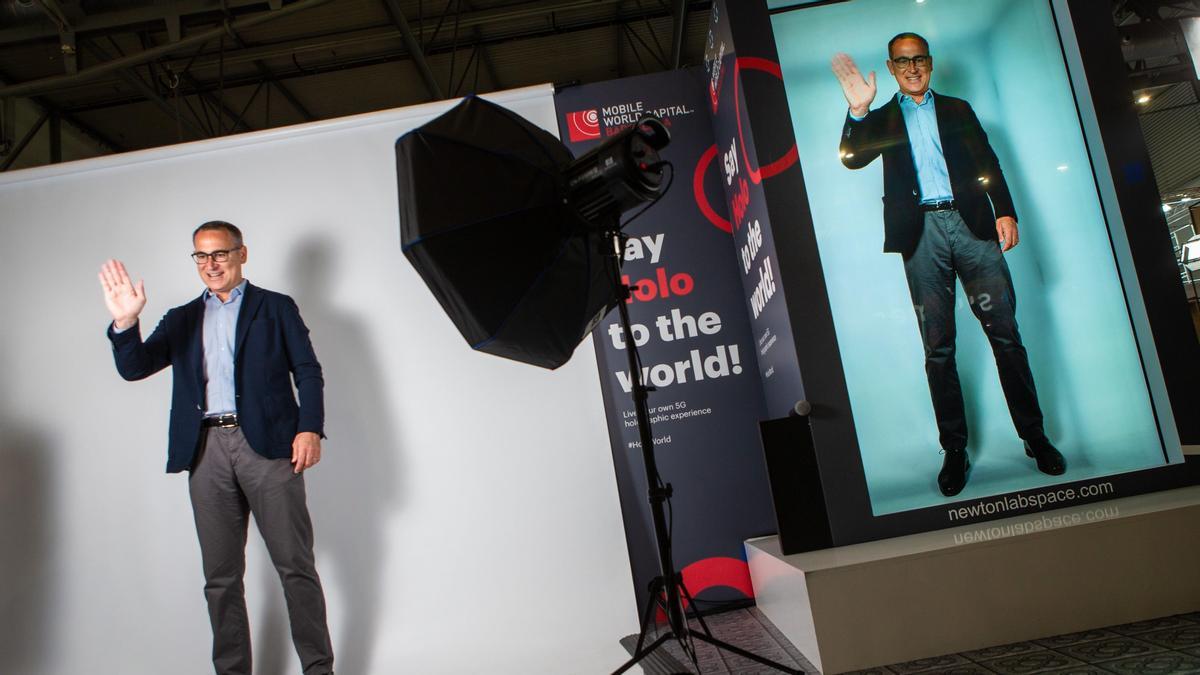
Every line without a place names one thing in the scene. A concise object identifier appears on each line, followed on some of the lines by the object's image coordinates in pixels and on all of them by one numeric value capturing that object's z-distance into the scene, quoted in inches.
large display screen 93.8
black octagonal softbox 65.4
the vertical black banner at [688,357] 124.2
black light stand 66.1
